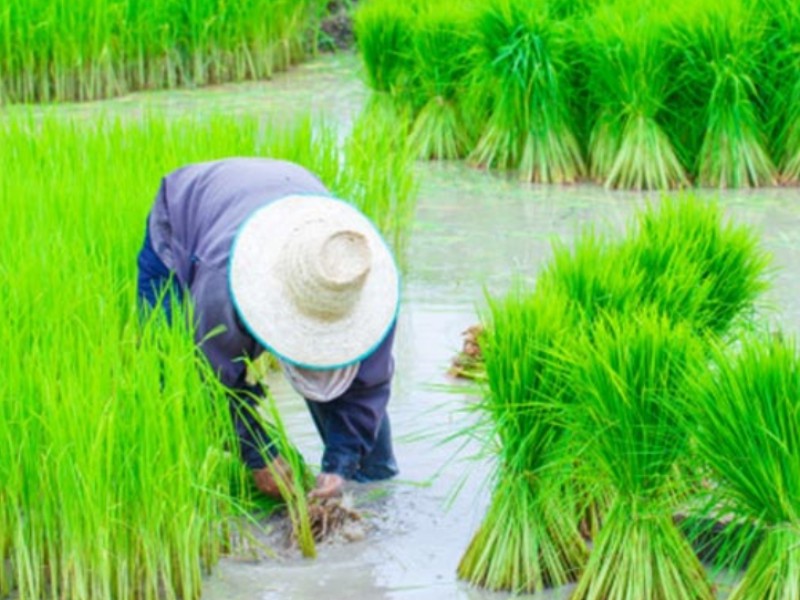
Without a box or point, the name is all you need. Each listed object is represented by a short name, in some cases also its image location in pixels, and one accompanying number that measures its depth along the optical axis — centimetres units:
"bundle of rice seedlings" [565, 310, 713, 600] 555
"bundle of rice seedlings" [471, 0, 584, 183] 1182
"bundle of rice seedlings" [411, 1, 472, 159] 1244
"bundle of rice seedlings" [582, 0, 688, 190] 1143
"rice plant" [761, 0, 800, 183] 1151
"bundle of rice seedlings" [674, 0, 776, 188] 1137
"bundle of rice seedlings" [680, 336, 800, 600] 522
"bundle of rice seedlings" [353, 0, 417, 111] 1288
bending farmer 582
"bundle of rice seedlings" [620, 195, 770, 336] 678
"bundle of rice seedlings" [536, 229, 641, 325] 646
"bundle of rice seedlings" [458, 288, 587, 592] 588
